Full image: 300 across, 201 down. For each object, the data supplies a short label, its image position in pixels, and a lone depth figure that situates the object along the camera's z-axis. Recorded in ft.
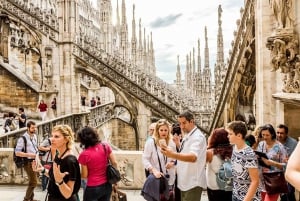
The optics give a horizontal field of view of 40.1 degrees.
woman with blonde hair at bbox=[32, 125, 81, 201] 12.55
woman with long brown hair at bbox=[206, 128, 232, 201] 13.97
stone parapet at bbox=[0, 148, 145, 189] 25.67
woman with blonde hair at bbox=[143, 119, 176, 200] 14.71
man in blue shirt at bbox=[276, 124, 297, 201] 16.63
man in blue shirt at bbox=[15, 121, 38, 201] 21.38
